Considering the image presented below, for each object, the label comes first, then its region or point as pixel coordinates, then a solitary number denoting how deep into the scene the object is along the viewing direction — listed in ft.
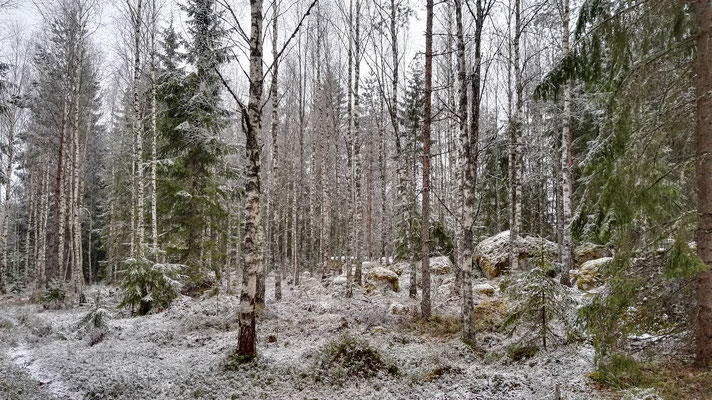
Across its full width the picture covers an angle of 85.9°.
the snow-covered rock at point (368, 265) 71.14
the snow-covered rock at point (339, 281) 54.24
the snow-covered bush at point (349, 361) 20.39
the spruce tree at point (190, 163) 52.19
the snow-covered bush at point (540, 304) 21.98
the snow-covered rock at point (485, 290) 39.96
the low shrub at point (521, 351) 22.03
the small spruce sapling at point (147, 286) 39.40
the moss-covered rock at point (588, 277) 37.45
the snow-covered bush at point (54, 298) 47.24
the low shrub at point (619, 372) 15.49
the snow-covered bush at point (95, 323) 29.66
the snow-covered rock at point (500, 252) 50.31
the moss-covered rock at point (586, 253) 51.94
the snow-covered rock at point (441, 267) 57.47
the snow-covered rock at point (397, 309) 33.91
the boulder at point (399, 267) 62.89
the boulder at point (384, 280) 47.52
